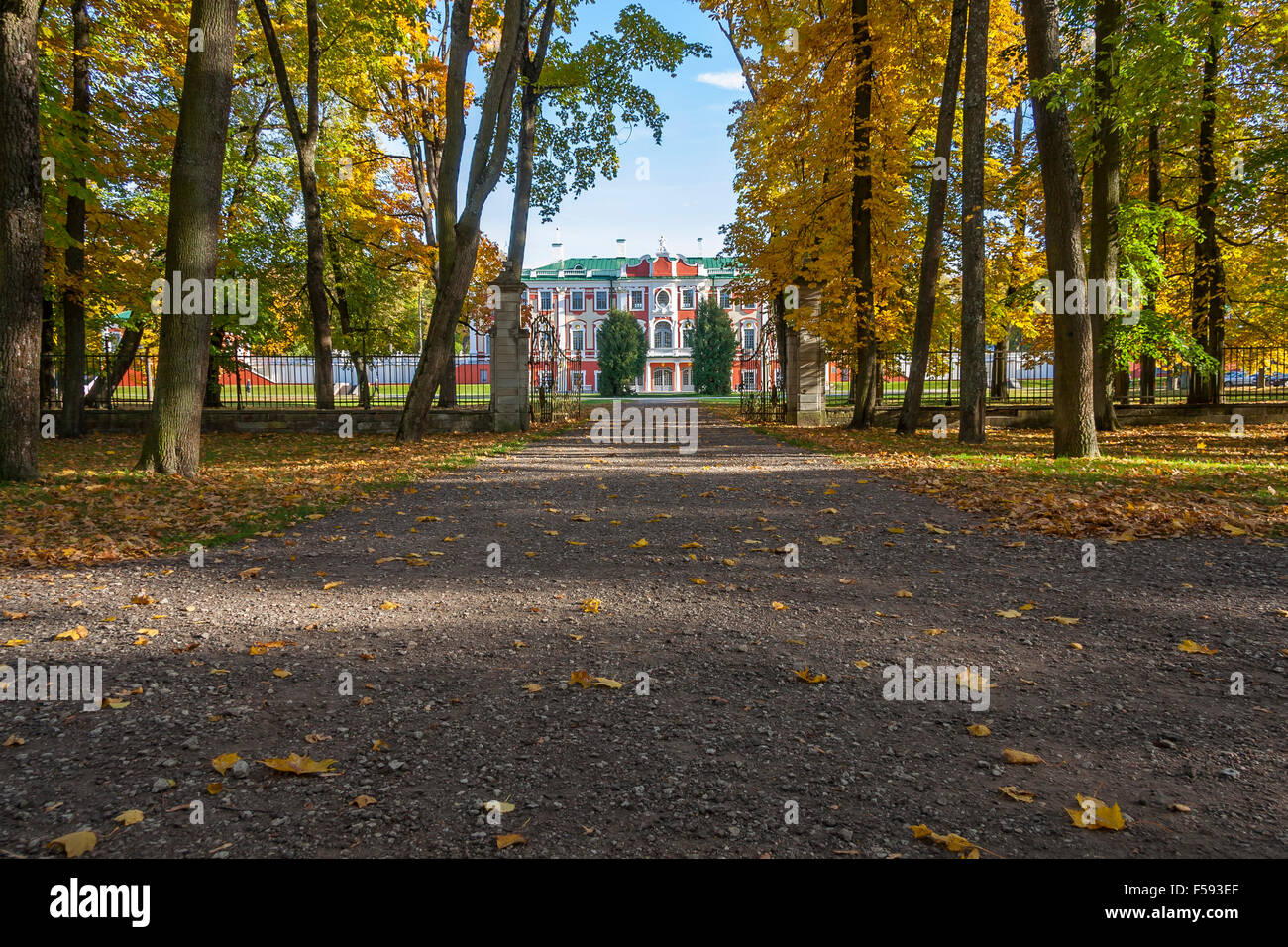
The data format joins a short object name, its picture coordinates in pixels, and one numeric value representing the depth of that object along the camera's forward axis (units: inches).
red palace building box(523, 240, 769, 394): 3107.8
